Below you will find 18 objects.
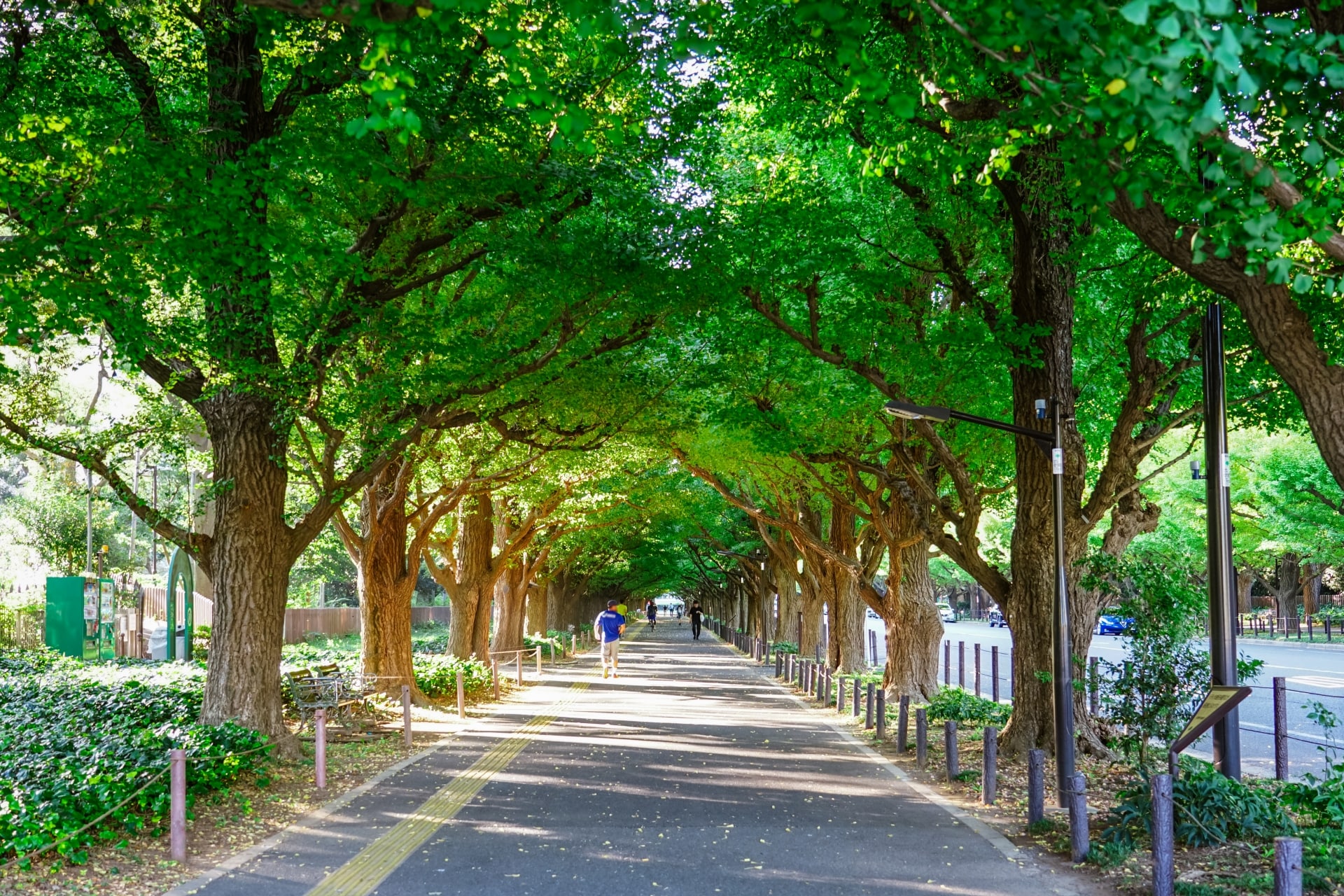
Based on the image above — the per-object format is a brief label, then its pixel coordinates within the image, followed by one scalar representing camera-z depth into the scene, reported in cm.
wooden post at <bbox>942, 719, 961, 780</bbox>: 1126
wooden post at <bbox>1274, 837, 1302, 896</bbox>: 554
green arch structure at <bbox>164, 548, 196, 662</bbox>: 2059
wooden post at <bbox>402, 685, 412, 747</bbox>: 1331
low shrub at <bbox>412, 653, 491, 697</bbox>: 1959
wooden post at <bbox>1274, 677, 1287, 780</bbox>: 1074
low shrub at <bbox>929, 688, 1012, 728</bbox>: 1625
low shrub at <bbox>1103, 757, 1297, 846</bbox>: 762
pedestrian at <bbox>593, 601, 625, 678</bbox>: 2819
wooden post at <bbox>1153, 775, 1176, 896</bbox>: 662
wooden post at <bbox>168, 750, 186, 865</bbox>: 763
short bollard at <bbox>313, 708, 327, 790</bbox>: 1036
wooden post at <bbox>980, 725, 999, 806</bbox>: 992
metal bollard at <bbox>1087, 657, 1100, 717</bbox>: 919
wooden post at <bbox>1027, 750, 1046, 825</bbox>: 875
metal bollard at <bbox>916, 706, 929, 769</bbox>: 1238
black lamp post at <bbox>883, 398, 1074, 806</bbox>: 967
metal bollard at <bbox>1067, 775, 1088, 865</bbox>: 774
